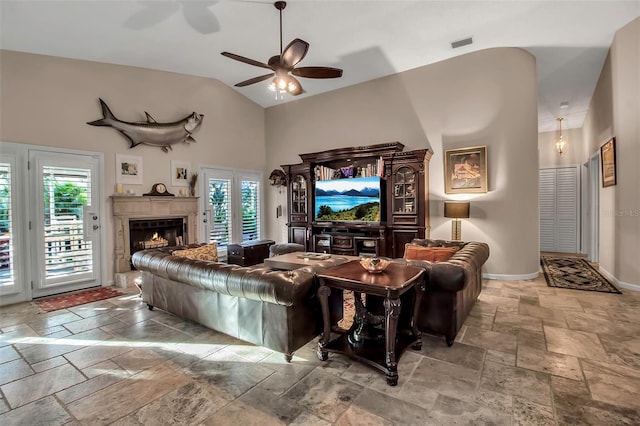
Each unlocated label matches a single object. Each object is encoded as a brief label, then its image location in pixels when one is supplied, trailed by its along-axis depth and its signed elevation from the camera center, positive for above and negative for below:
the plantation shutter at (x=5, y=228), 4.07 -0.18
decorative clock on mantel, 5.60 +0.40
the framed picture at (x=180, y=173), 5.95 +0.76
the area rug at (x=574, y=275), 4.56 -1.19
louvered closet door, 7.53 -0.10
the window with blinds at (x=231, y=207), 6.62 +0.09
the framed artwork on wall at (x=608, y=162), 4.62 +0.67
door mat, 4.06 -1.19
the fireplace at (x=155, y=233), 5.43 -0.38
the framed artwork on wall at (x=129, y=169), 5.20 +0.74
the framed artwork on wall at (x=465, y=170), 5.20 +0.63
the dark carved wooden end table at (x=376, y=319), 2.21 -0.92
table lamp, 5.02 -0.08
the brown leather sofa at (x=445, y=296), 2.68 -0.81
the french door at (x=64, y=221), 4.35 -0.11
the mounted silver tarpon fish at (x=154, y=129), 5.04 +1.47
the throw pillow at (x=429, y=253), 3.79 -0.57
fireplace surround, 5.12 -0.01
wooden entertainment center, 5.47 +0.15
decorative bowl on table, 2.58 -0.48
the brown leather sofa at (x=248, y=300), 2.49 -0.81
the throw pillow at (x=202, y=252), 3.88 -0.53
